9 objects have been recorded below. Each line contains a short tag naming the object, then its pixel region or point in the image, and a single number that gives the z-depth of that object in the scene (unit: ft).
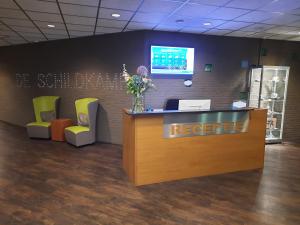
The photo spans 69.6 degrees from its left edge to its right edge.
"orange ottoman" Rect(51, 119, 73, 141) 19.39
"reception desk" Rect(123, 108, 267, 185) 11.12
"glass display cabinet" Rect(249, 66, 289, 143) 19.67
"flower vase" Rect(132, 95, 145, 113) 11.14
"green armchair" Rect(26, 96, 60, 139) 21.45
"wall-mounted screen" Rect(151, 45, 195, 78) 17.33
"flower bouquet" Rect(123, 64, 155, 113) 11.14
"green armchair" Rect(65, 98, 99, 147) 17.72
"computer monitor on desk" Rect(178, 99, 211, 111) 11.75
